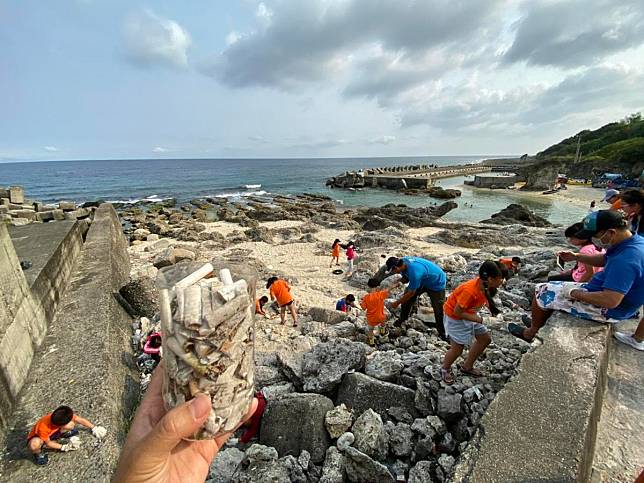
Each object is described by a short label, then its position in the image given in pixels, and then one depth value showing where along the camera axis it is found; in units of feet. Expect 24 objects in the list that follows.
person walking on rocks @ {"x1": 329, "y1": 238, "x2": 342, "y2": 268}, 37.70
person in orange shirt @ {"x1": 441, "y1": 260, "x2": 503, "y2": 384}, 11.92
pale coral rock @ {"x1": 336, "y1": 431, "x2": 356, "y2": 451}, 9.90
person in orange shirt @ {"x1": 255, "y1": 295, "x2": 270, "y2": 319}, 23.72
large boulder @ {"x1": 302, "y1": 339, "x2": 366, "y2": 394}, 12.67
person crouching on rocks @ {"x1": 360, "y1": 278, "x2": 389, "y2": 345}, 17.26
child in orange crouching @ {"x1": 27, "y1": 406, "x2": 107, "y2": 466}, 8.60
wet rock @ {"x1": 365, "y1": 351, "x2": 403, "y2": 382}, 12.70
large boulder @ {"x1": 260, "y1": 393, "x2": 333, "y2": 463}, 10.34
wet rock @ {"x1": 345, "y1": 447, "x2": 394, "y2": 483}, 8.82
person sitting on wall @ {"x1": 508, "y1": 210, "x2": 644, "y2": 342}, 10.58
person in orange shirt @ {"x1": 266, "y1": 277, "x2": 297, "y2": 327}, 21.85
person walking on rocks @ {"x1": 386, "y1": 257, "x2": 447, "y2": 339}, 17.48
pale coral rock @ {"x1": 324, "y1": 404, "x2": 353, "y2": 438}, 10.46
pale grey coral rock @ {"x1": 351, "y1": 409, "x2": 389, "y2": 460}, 9.73
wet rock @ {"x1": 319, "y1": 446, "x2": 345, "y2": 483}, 9.09
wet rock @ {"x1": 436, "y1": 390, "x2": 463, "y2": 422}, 10.37
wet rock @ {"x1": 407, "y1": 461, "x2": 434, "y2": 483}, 8.73
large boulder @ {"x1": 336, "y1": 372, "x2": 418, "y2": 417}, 11.31
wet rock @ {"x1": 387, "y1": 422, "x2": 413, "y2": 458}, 9.85
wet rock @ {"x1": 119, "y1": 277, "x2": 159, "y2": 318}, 19.75
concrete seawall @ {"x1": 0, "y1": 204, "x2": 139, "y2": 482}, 8.65
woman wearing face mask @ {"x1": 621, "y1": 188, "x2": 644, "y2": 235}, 14.40
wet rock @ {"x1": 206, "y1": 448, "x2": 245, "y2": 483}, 9.41
